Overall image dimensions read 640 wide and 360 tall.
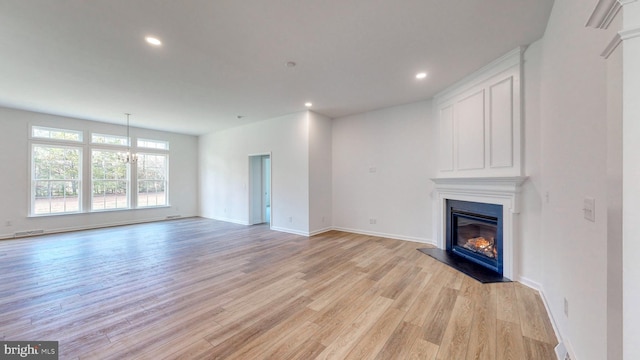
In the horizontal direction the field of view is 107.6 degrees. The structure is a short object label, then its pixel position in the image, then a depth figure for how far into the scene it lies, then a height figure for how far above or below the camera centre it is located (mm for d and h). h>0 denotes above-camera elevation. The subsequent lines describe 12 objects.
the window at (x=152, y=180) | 7148 -51
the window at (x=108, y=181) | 6277 -72
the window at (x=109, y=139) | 6266 +1082
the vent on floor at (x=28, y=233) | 5207 -1234
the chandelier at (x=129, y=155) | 6332 +640
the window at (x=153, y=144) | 7126 +1086
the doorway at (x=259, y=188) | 6727 -278
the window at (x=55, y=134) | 5479 +1094
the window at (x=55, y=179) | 5484 -17
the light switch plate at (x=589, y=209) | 1319 -178
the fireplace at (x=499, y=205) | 2896 -344
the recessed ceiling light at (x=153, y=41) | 2588 +1550
